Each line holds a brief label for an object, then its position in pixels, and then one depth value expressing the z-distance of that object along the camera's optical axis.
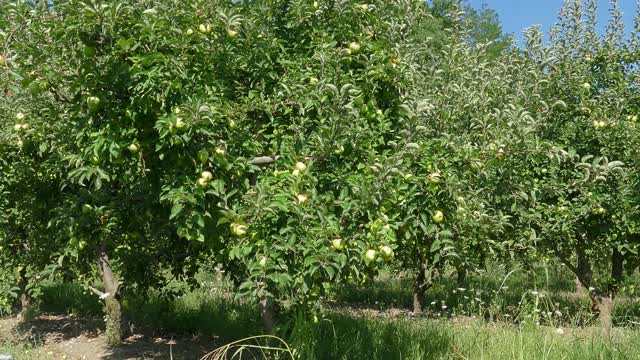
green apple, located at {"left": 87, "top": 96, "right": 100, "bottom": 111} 3.87
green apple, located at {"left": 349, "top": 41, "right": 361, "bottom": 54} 4.30
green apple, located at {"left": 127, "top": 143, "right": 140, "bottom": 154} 3.85
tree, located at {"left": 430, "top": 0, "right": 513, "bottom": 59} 33.56
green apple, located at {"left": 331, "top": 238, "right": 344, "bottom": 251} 3.43
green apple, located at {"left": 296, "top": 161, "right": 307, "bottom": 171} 3.74
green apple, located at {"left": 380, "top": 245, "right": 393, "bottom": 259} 3.49
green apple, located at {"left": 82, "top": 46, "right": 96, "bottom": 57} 3.86
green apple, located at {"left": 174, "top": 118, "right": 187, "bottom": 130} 3.52
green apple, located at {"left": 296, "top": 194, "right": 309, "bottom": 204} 3.51
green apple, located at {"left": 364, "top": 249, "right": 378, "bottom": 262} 3.47
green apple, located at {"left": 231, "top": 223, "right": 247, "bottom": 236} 3.54
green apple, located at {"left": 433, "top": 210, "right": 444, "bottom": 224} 3.87
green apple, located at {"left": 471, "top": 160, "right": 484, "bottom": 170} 3.97
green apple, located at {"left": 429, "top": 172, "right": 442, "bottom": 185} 3.78
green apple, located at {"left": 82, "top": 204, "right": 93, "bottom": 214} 4.86
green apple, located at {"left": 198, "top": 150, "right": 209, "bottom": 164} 3.67
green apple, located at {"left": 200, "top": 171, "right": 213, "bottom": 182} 3.71
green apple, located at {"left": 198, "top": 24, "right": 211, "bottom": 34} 3.95
